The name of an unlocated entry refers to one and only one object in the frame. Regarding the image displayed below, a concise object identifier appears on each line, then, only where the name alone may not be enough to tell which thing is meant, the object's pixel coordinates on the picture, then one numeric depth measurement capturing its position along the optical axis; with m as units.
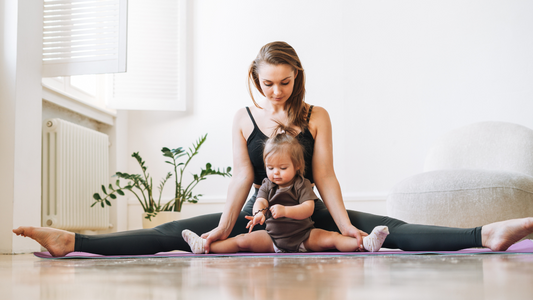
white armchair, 2.06
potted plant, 3.25
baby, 1.64
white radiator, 2.92
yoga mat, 1.41
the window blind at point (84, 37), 2.80
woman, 1.54
